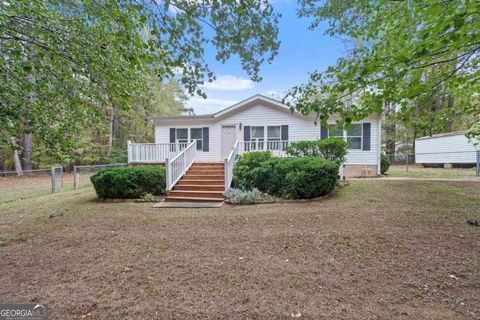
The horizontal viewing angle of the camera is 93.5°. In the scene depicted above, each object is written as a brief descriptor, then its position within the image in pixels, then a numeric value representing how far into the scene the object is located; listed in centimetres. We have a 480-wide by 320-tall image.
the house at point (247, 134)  1046
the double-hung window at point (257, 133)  1172
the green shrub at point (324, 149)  781
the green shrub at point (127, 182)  694
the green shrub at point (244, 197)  634
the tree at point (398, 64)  228
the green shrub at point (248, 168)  734
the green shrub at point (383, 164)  1162
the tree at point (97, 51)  254
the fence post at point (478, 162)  943
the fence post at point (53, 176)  854
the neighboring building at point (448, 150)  1409
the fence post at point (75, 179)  932
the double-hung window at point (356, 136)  1077
